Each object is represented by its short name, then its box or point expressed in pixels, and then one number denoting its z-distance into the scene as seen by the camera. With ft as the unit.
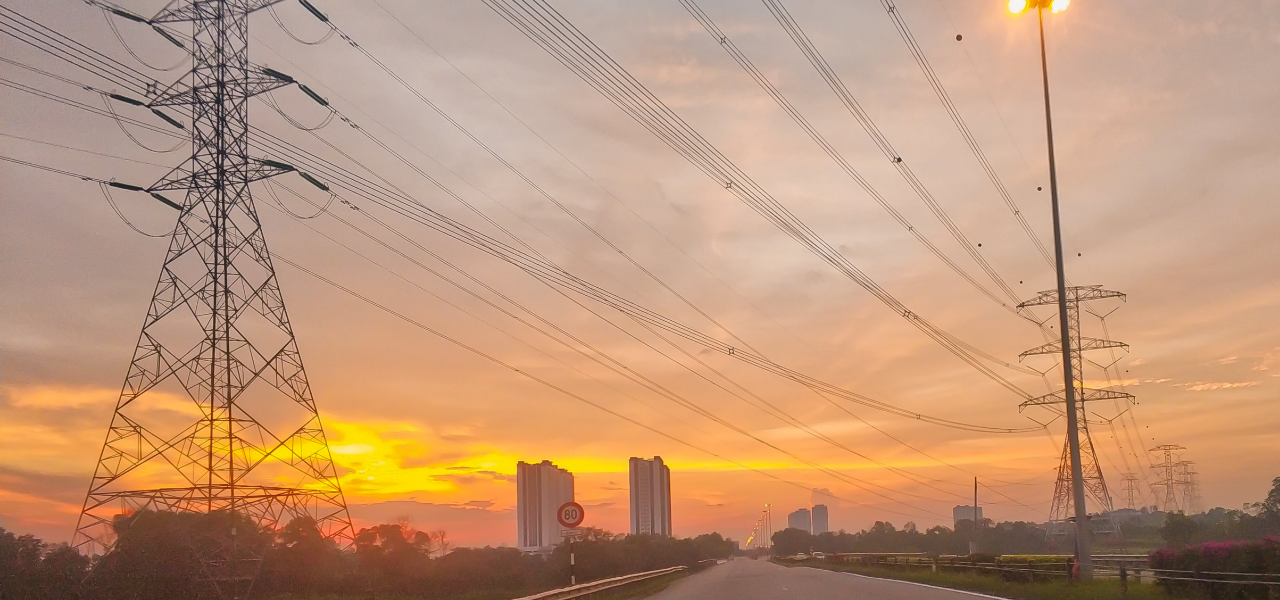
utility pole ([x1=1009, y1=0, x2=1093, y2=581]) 105.91
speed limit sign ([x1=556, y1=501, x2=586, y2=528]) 100.78
